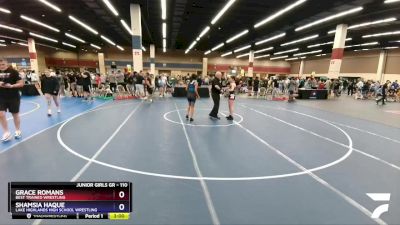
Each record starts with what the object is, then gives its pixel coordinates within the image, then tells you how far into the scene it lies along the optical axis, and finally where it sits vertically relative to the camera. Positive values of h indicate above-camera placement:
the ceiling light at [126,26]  22.73 +4.59
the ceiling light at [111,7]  16.02 +4.59
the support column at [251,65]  39.24 +1.63
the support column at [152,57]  31.63 +1.97
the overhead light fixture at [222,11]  15.73 +4.69
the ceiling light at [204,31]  24.94 +4.71
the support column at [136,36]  17.12 +2.56
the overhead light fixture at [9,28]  23.45 +3.93
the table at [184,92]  19.54 -1.61
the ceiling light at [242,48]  36.66 +4.34
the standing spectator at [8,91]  5.99 -0.64
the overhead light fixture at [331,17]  16.11 +4.61
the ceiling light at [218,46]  36.36 +4.50
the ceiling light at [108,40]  32.92 +4.48
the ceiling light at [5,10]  17.66 +4.19
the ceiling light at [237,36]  25.84 +4.59
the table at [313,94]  21.66 -1.53
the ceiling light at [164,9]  15.77 +4.63
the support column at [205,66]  49.29 +1.49
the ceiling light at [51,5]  15.93 +4.39
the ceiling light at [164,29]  23.78 +4.66
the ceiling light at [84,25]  21.28 +4.50
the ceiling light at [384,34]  23.05 +4.61
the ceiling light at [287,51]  37.80 +4.29
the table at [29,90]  18.38 -1.78
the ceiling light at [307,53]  40.02 +4.29
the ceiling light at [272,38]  26.46 +4.51
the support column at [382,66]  35.06 +2.00
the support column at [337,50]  20.33 +2.44
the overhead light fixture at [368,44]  29.91 +4.55
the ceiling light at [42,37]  28.41 +3.94
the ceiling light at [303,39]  26.36 +4.48
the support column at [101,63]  43.75 +1.20
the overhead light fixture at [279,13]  15.02 +4.61
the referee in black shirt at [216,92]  9.80 -0.77
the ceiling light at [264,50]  37.89 +4.29
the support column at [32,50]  30.19 +2.15
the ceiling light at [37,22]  20.34 +4.23
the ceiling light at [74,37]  30.38 +4.25
